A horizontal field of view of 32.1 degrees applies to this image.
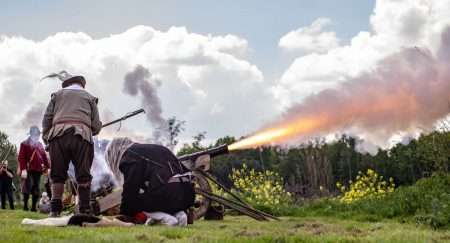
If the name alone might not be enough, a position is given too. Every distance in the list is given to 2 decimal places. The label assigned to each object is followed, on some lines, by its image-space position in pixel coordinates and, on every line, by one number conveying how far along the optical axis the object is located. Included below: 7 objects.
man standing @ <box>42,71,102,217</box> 10.01
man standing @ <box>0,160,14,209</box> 17.33
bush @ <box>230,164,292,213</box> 18.02
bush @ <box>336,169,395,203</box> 17.94
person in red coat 15.80
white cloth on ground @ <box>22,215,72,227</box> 9.00
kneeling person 10.30
